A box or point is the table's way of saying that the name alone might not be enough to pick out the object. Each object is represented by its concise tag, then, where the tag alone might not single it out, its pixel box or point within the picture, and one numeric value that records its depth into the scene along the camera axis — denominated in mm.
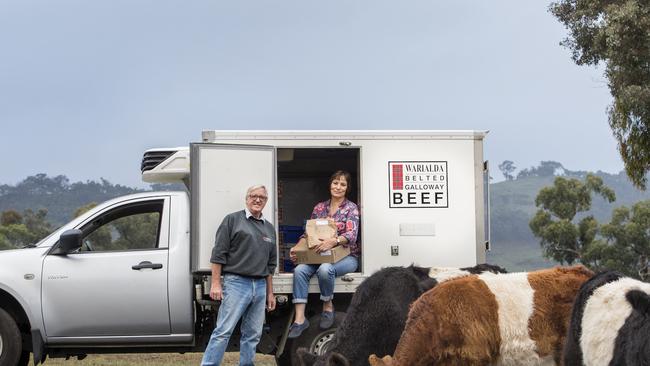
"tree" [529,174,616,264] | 52500
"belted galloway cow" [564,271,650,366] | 5463
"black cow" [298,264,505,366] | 8211
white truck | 10234
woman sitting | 9992
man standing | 9297
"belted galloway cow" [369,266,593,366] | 6812
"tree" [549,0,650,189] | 23891
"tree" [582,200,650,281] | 51219
